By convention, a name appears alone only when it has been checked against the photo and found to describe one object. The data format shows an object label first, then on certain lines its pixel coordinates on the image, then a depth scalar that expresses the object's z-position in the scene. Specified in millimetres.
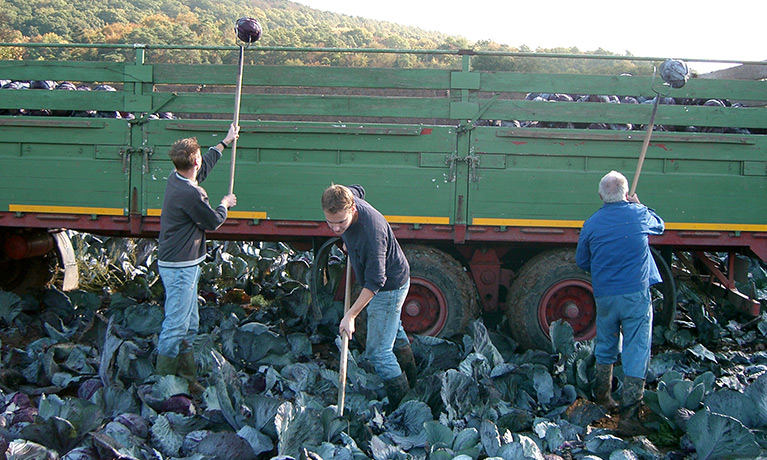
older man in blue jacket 4137
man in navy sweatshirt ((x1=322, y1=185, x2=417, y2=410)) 3447
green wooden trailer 5320
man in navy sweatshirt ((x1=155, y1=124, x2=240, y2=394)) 4129
